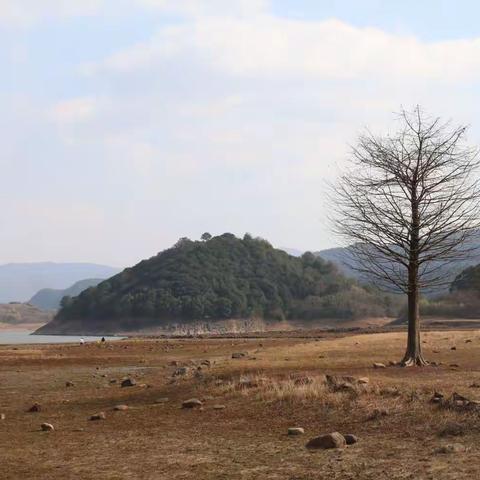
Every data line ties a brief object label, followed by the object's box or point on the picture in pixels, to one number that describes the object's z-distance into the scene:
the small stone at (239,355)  33.82
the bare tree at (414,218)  25.73
